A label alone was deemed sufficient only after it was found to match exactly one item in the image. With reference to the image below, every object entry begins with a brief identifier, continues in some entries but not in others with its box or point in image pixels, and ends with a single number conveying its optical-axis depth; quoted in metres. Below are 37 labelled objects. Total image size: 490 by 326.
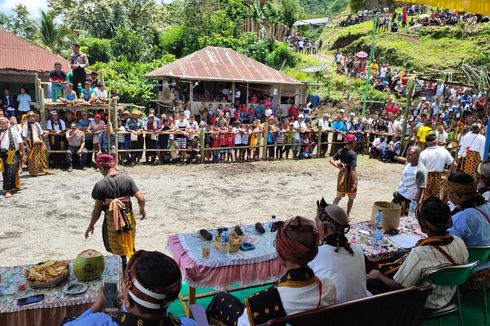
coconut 3.33
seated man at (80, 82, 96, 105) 11.80
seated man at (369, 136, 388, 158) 14.91
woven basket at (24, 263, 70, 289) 3.23
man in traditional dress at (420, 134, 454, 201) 6.74
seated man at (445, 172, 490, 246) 3.76
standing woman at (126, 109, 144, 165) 12.11
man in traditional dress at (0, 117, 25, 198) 8.19
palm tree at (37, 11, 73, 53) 29.42
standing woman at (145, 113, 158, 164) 12.30
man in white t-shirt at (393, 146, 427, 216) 5.98
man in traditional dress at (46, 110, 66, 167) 11.18
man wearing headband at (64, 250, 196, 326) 1.88
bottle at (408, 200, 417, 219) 5.85
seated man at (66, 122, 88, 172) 11.23
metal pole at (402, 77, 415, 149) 14.55
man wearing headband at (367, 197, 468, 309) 3.11
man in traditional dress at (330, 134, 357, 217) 7.04
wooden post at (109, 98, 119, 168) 11.56
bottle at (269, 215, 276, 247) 4.41
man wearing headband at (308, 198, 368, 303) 2.79
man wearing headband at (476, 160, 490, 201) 4.88
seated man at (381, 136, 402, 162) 14.75
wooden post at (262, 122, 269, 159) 13.84
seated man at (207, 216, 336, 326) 2.32
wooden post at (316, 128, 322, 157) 14.93
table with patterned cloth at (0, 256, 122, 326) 3.02
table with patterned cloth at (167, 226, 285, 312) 3.91
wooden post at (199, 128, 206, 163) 12.83
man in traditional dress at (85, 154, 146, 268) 4.52
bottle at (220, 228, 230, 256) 4.14
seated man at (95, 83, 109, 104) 11.70
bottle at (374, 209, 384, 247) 4.51
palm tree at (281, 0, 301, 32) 36.16
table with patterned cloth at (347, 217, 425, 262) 4.15
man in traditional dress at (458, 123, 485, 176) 9.91
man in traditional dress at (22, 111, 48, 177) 10.09
